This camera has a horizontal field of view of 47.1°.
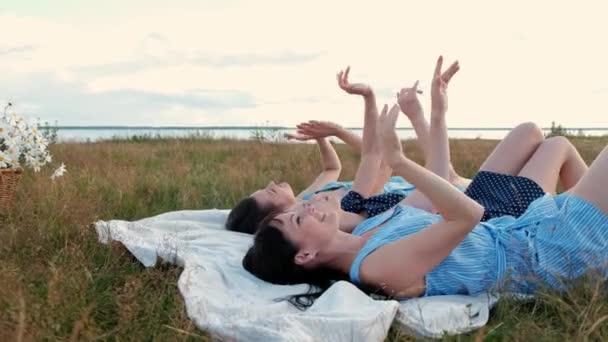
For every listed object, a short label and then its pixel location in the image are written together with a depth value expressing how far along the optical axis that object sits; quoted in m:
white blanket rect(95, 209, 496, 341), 2.49
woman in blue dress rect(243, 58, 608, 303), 2.86
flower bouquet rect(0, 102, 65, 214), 4.34
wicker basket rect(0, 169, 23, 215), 4.31
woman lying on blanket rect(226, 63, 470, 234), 4.30
